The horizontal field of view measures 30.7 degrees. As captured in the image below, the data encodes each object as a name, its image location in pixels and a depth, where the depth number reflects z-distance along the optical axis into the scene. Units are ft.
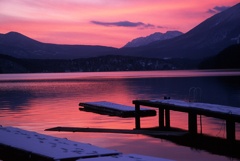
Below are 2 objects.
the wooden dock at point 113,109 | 114.62
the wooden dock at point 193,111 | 72.49
